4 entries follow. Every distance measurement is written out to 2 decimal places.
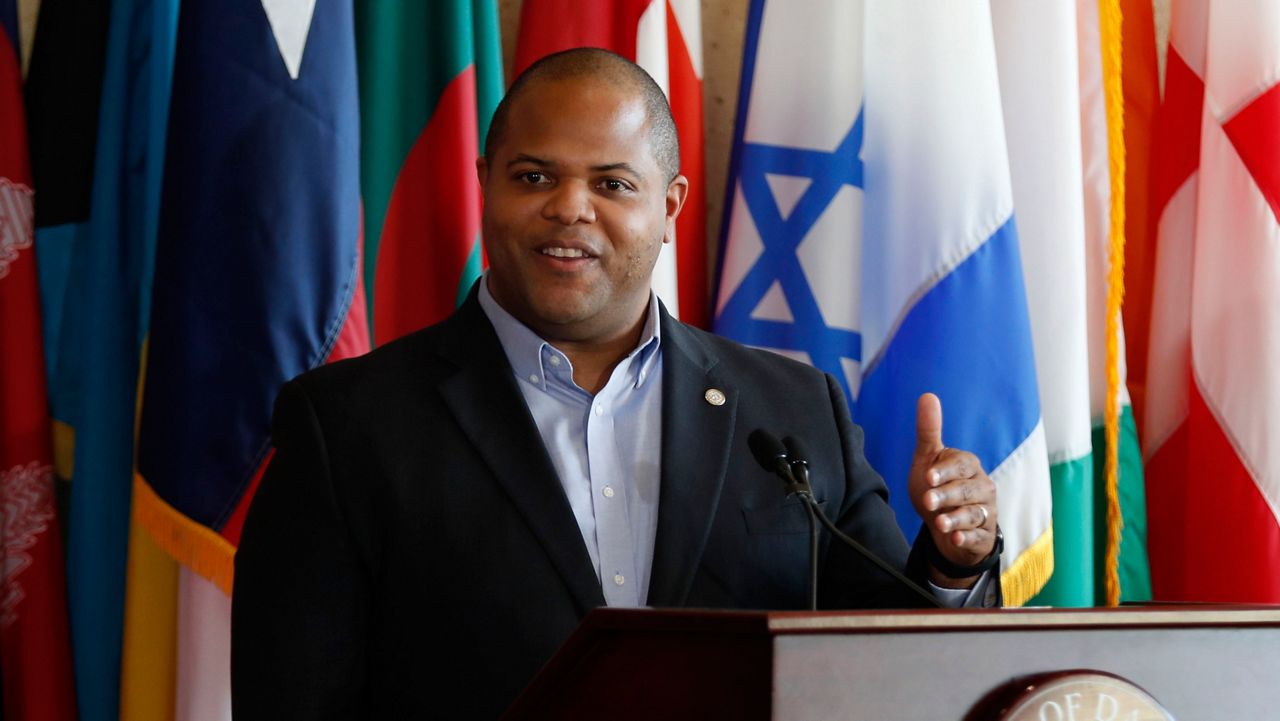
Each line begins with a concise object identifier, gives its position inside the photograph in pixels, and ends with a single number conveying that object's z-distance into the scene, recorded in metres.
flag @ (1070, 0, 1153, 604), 5.74
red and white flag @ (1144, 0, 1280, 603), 5.61
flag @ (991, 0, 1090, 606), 5.50
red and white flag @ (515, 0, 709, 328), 5.36
